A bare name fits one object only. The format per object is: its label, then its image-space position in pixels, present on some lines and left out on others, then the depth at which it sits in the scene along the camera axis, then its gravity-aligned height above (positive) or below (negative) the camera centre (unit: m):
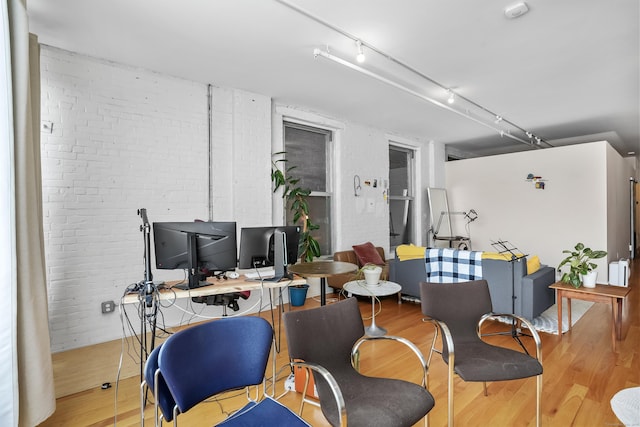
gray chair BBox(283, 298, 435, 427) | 1.49 -0.85
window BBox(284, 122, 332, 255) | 5.24 +0.68
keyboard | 2.88 -0.55
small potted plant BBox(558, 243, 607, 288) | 3.40 -0.68
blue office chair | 1.40 -0.67
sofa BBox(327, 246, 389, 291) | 5.05 -0.94
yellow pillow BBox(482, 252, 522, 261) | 3.58 -0.53
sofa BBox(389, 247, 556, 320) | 3.46 -0.84
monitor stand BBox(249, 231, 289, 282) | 2.86 -0.37
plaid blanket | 3.57 -0.62
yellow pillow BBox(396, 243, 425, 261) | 4.32 -0.57
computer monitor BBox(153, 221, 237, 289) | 2.58 -0.26
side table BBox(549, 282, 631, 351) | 3.19 -0.88
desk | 2.35 -0.58
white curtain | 1.99 -0.27
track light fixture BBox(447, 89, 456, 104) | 4.27 +1.41
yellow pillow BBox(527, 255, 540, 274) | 3.63 -0.65
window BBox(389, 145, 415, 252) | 6.89 +0.26
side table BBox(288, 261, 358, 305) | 2.90 -0.54
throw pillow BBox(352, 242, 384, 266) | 5.43 -0.73
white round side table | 3.39 -0.82
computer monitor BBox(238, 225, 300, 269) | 2.90 -0.30
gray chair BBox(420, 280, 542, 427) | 1.87 -0.85
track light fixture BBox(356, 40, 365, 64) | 3.04 +1.39
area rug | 3.69 -1.33
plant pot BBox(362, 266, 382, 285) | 3.52 -0.67
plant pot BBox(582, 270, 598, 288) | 3.38 -0.74
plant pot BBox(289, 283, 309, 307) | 4.74 -1.18
